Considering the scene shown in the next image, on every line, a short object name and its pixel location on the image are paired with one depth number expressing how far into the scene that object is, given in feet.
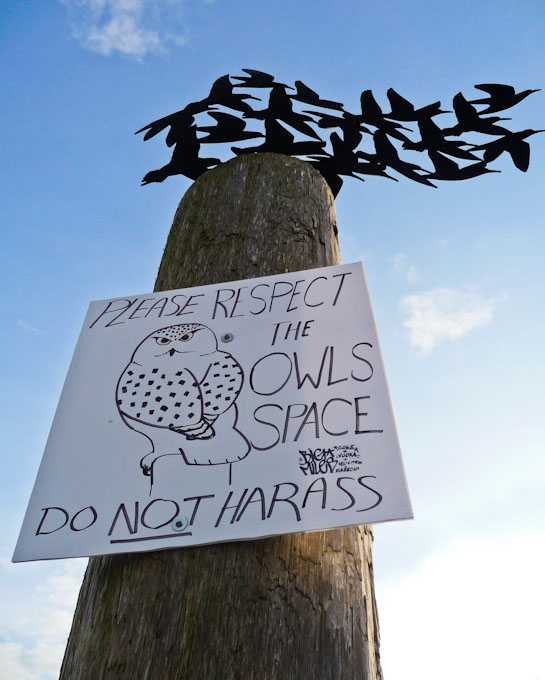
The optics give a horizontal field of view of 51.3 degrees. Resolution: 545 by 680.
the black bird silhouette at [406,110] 6.15
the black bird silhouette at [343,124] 6.32
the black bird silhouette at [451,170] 6.09
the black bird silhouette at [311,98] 6.16
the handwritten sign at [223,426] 2.84
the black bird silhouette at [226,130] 6.33
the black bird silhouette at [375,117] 6.21
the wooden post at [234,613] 2.43
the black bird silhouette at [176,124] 6.23
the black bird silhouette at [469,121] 6.17
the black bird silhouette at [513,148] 6.04
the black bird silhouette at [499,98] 6.19
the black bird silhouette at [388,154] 6.24
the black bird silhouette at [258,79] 6.31
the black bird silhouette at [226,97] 6.26
